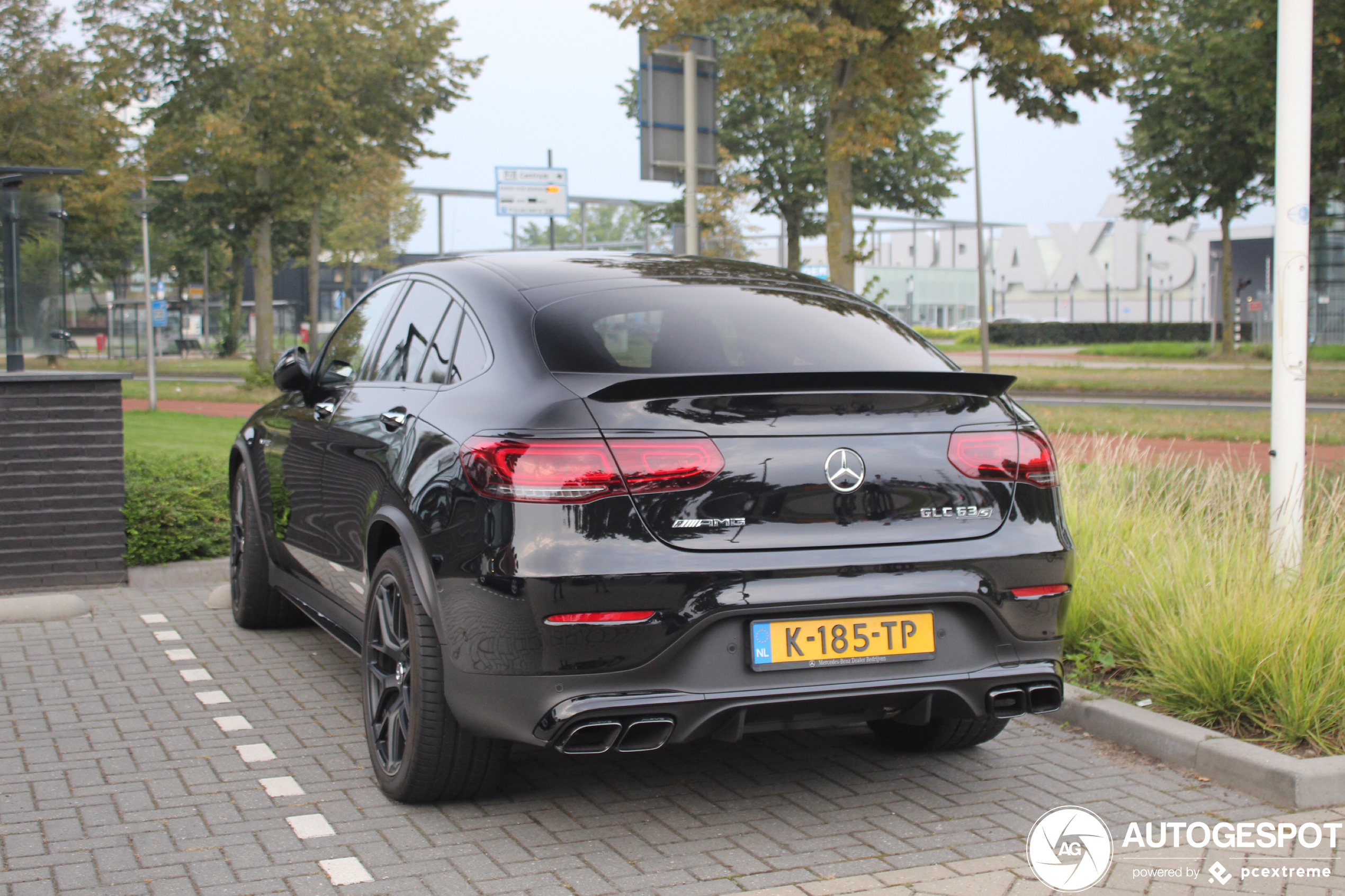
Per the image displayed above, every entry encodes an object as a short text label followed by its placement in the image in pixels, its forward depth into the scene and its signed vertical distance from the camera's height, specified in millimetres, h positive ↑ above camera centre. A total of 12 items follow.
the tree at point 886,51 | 16812 +3962
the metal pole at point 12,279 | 8516 +588
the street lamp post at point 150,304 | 22797 +1129
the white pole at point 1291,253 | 5691 +440
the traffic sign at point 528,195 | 34594 +4400
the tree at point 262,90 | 29672 +6369
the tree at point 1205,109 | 24688 +4972
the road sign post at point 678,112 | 12398 +2326
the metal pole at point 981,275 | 30109 +2107
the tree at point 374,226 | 56750 +6325
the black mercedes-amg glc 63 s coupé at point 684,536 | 3465 -470
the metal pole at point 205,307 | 60812 +2771
